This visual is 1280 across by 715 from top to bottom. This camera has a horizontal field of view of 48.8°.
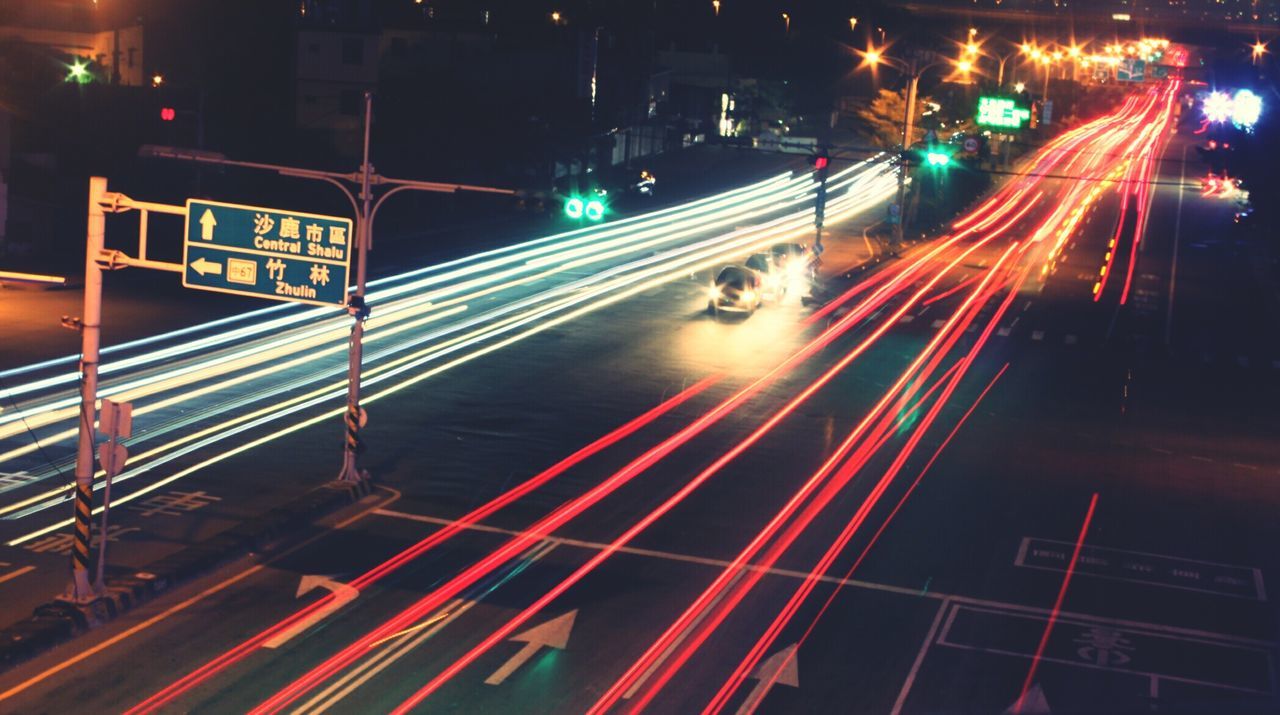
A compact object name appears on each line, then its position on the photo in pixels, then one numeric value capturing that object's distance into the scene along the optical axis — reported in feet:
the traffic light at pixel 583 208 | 103.71
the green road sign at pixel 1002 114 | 218.59
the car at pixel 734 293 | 152.46
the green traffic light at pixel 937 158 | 196.24
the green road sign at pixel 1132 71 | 517.14
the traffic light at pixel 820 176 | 151.91
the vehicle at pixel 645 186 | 265.54
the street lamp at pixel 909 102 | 203.72
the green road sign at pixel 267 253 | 68.95
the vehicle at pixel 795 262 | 176.55
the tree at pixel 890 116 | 278.67
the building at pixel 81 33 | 247.09
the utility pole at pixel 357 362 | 80.12
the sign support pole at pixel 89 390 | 58.70
